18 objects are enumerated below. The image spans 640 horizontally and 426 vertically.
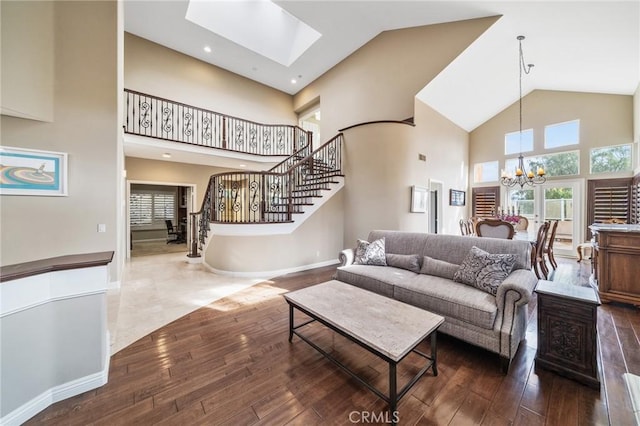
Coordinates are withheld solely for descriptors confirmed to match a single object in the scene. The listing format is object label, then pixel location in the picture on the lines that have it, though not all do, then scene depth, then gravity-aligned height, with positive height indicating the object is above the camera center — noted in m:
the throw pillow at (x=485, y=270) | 2.36 -0.60
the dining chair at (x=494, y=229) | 3.99 -0.30
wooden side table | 1.76 -0.92
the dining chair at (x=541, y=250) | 4.21 -0.68
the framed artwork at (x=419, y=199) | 5.62 +0.30
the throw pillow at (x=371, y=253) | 3.53 -0.63
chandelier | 4.71 +0.89
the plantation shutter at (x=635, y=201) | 4.93 +0.24
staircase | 4.96 +1.29
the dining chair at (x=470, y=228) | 5.78 -0.39
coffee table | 1.55 -0.86
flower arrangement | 4.82 -0.15
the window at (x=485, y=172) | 7.58 +1.29
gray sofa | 2.03 -0.80
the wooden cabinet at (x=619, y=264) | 3.07 -0.68
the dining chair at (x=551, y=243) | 4.56 -0.62
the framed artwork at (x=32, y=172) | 2.89 +0.49
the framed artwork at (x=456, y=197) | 7.07 +0.43
